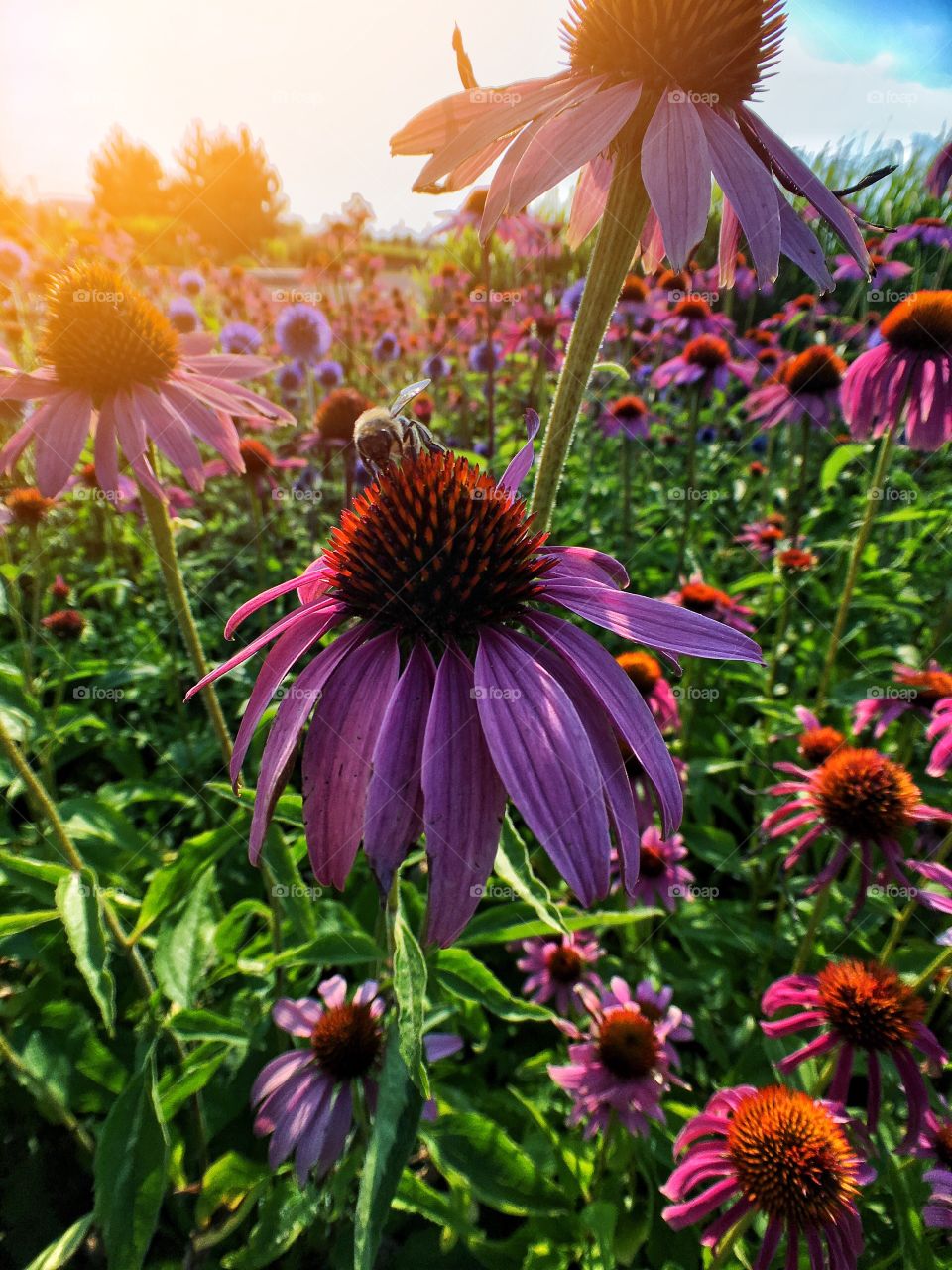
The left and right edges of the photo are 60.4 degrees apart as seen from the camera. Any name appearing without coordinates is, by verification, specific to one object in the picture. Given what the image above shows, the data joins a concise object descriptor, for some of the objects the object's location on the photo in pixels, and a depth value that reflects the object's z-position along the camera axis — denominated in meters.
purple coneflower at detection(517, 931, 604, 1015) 0.25
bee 0.15
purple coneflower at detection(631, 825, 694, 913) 0.26
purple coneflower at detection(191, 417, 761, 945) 0.12
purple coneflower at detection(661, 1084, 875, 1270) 0.17
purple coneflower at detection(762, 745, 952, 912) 0.23
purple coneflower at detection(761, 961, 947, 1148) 0.19
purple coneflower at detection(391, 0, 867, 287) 0.13
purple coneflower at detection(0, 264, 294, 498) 0.20
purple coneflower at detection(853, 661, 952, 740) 0.27
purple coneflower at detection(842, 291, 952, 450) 0.28
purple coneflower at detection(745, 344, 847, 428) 0.41
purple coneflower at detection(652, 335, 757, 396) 0.42
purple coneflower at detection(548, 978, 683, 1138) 0.21
